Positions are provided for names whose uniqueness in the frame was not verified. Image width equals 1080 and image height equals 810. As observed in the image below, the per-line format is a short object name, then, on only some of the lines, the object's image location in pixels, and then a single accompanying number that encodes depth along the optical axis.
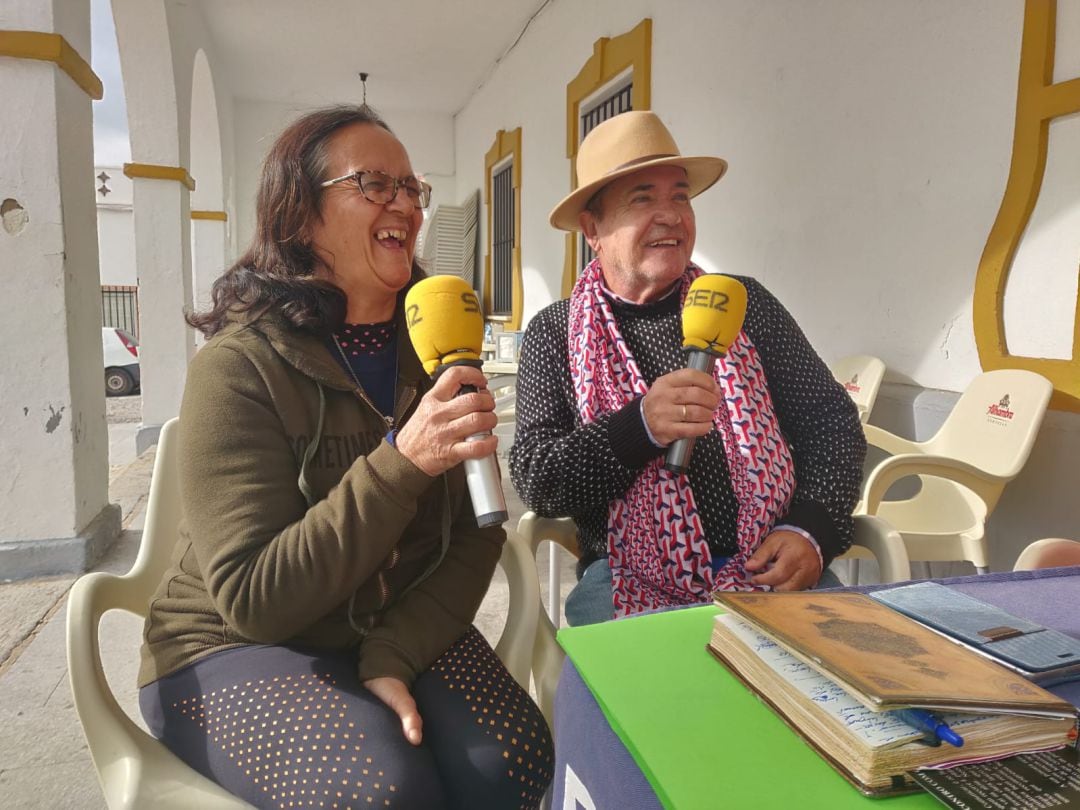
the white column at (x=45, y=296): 3.13
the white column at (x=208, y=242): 9.15
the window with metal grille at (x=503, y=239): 9.73
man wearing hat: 1.59
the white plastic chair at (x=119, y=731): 1.10
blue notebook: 0.76
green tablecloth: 0.61
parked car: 11.66
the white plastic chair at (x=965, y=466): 2.34
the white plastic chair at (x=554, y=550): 1.49
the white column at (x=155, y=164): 5.89
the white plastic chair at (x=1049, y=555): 1.24
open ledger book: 0.62
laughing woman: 1.11
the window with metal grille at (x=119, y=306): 20.86
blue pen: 0.62
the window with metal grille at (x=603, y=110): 6.11
